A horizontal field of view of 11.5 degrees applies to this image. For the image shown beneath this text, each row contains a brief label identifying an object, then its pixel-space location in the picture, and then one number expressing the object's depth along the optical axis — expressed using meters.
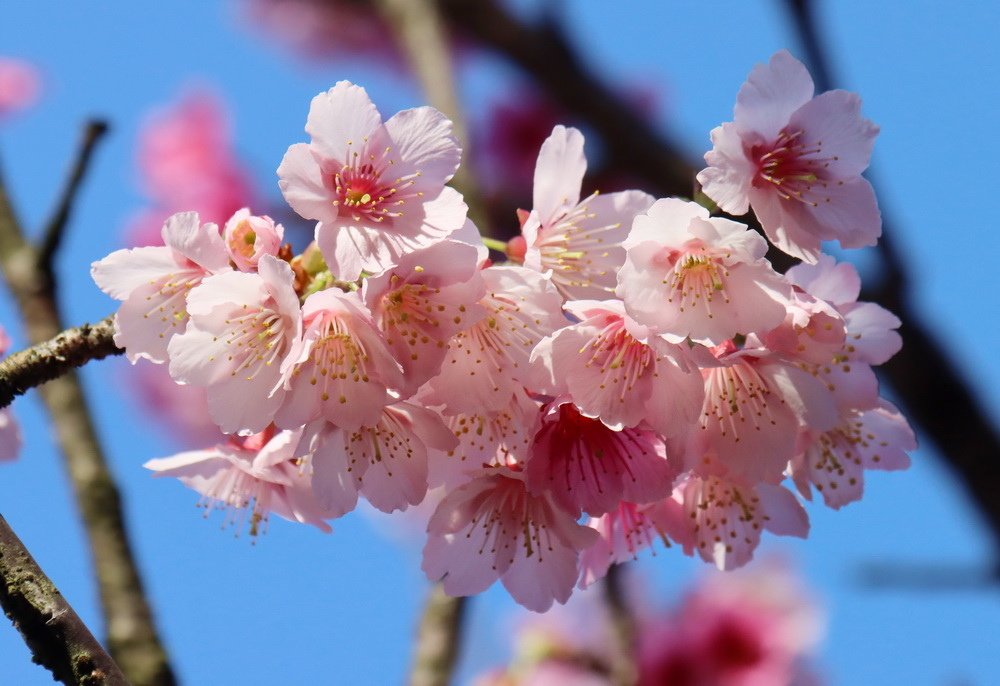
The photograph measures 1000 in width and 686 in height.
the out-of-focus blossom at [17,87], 3.39
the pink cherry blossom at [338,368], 0.79
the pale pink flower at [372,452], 0.81
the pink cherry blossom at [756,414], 0.81
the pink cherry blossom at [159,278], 0.80
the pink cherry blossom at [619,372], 0.80
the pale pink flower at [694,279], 0.79
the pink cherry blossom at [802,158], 0.81
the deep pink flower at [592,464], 0.81
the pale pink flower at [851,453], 0.82
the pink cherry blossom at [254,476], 0.82
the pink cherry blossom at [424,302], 0.79
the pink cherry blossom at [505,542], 0.82
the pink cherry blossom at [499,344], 0.80
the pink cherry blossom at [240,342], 0.80
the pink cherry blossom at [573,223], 0.82
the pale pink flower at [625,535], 0.83
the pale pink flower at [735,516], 0.83
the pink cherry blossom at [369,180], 0.80
